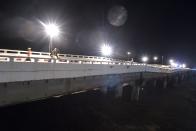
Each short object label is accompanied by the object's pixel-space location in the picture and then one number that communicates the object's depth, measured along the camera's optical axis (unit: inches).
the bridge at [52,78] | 345.8
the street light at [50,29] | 576.0
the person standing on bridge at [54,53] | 568.3
